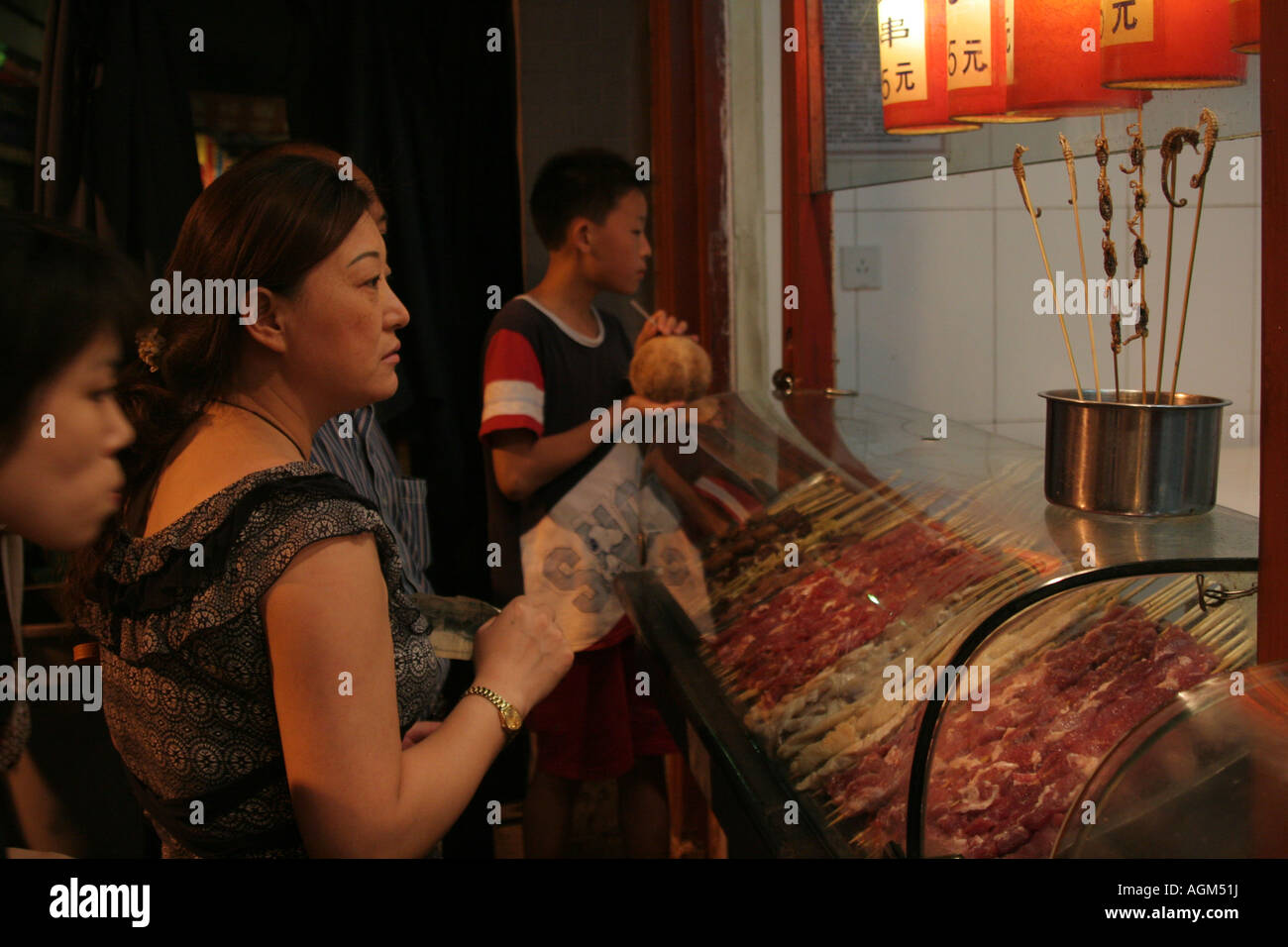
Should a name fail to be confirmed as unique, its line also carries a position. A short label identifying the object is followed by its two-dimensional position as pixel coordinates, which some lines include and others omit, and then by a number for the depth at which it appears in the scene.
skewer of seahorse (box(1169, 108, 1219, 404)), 1.16
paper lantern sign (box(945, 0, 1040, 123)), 1.61
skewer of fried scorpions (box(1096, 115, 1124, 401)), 1.31
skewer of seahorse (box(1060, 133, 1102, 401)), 1.19
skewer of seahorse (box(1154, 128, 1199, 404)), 1.20
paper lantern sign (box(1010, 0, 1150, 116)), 1.39
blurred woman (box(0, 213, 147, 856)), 0.82
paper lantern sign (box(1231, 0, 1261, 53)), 1.13
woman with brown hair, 1.05
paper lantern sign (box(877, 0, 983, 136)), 1.82
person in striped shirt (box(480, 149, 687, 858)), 2.44
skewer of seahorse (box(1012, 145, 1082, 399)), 1.45
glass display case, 1.20
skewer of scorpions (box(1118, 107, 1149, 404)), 1.27
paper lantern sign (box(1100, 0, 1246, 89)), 1.20
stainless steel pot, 1.22
